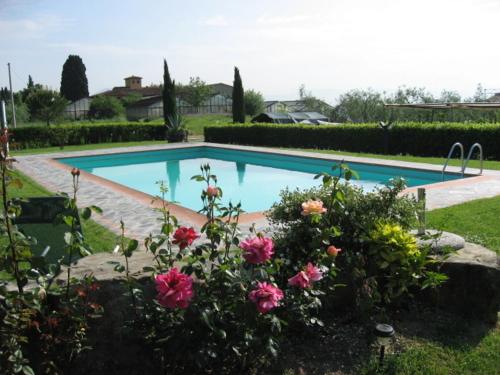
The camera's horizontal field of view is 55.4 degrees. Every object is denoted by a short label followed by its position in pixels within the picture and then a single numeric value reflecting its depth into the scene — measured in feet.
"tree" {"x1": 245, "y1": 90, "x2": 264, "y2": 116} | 161.99
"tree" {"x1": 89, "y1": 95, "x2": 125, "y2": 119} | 153.48
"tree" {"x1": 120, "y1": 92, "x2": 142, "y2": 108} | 182.71
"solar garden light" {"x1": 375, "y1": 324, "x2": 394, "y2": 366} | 9.07
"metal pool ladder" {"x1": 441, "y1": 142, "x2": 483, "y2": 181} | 36.31
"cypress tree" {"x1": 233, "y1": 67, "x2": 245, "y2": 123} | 88.84
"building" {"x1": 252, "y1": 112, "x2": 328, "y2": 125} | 104.45
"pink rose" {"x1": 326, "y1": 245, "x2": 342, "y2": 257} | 9.20
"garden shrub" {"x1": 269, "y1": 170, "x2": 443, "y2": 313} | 10.57
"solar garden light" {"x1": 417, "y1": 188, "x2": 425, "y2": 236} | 12.46
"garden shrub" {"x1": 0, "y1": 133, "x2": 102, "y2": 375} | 7.45
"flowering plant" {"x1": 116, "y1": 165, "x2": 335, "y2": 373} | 7.68
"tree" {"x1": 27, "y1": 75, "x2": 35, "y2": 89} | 261.22
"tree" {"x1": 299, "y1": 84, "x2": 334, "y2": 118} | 157.28
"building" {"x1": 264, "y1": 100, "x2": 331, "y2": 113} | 177.99
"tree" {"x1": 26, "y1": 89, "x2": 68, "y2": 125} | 86.43
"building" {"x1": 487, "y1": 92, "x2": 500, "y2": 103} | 113.78
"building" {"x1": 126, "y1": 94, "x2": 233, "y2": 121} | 165.17
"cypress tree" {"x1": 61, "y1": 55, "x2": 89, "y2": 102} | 192.24
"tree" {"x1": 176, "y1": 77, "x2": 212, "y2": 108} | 175.11
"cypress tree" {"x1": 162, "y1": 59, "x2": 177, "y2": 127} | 82.48
